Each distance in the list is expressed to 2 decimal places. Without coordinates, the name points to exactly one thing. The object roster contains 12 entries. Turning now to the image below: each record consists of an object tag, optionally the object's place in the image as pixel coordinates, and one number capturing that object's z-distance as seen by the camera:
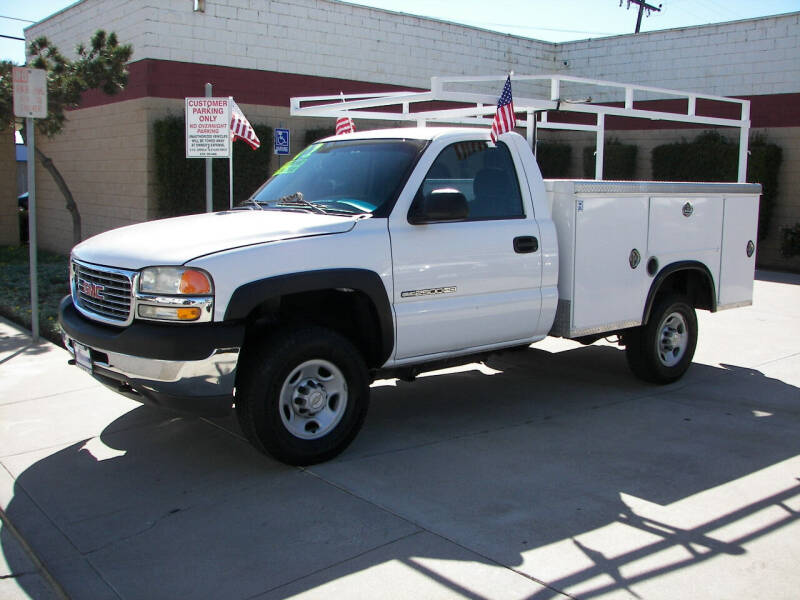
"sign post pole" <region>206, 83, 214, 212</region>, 9.61
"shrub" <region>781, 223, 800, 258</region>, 16.86
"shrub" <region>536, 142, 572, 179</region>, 20.73
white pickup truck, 4.68
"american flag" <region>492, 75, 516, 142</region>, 6.00
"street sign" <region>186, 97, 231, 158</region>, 9.92
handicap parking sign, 14.85
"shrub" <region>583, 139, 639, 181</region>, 19.70
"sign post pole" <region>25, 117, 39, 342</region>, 8.65
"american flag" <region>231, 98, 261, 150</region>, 10.56
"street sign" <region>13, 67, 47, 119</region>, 8.39
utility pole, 40.97
